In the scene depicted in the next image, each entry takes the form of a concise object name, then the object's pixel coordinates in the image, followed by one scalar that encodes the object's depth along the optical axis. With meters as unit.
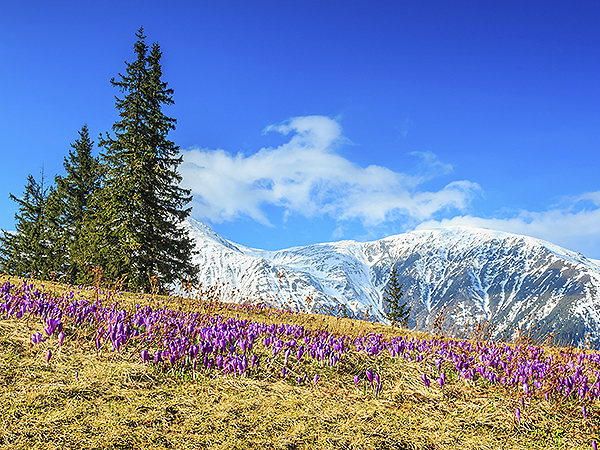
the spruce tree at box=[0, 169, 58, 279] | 25.41
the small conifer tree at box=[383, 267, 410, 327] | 54.36
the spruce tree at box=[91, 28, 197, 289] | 17.33
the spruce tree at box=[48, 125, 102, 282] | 23.92
